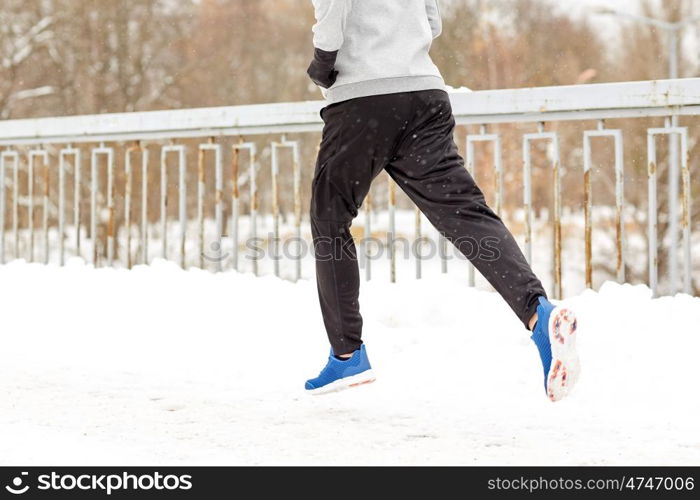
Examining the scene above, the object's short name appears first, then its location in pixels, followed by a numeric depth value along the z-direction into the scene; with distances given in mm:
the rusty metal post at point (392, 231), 8734
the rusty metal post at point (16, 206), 11891
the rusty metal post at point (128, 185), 10592
